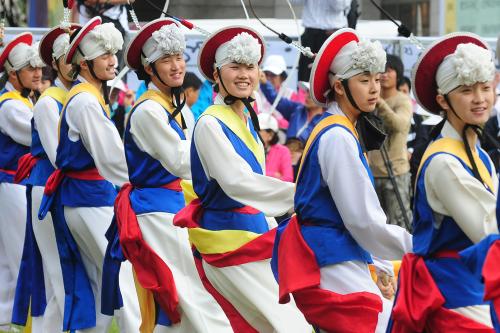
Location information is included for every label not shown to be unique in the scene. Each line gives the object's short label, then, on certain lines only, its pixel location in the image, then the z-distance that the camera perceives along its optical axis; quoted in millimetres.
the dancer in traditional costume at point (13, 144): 19343
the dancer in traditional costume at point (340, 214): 11396
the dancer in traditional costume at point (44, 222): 16888
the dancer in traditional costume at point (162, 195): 14449
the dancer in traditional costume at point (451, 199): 10091
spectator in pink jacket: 21876
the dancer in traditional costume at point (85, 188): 16049
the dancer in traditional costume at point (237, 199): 13105
